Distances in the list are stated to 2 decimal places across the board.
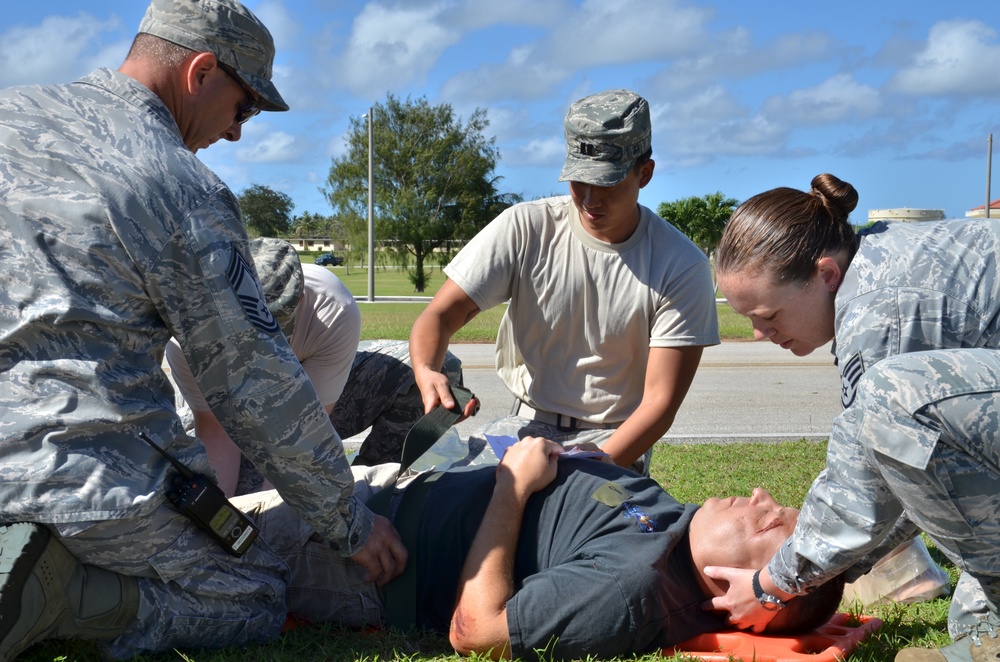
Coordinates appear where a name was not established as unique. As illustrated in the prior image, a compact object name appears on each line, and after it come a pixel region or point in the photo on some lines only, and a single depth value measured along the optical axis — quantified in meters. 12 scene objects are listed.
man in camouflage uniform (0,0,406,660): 2.74
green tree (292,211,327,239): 103.40
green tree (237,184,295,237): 82.38
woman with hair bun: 2.67
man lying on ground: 3.07
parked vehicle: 81.97
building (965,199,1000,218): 58.28
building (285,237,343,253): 101.08
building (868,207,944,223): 45.09
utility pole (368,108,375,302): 34.69
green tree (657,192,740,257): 43.50
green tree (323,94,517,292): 51.38
